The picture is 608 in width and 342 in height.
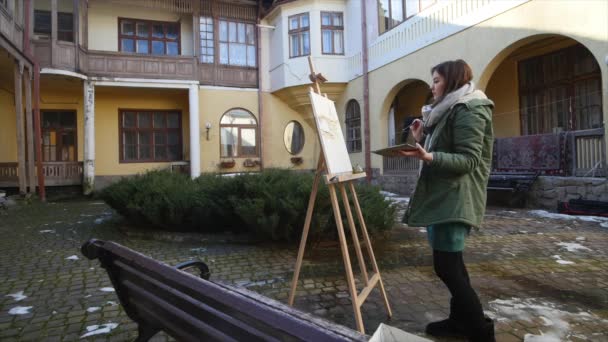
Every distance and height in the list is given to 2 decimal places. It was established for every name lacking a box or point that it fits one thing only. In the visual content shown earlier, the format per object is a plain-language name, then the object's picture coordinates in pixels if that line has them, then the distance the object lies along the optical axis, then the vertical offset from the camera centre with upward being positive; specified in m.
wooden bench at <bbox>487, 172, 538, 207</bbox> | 8.64 -0.35
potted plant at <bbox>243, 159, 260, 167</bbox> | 16.38 +0.53
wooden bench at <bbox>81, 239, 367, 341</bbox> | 1.11 -0.47
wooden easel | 2.36 -0.41
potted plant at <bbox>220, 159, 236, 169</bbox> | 16.02 +0.54
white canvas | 2.59 +0.28
